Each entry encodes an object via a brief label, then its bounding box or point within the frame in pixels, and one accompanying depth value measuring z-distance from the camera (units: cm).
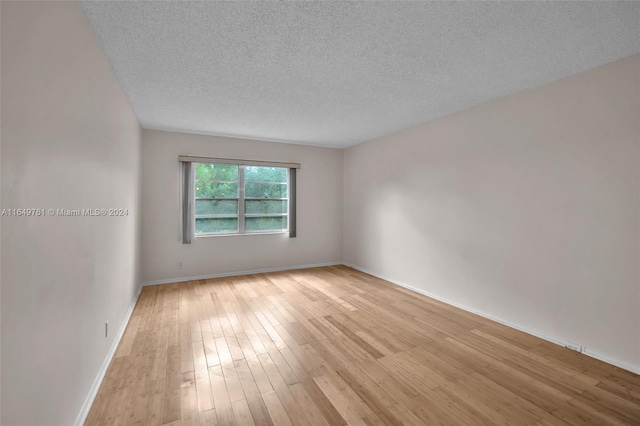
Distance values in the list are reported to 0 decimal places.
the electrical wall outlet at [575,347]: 246
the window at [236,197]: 463
